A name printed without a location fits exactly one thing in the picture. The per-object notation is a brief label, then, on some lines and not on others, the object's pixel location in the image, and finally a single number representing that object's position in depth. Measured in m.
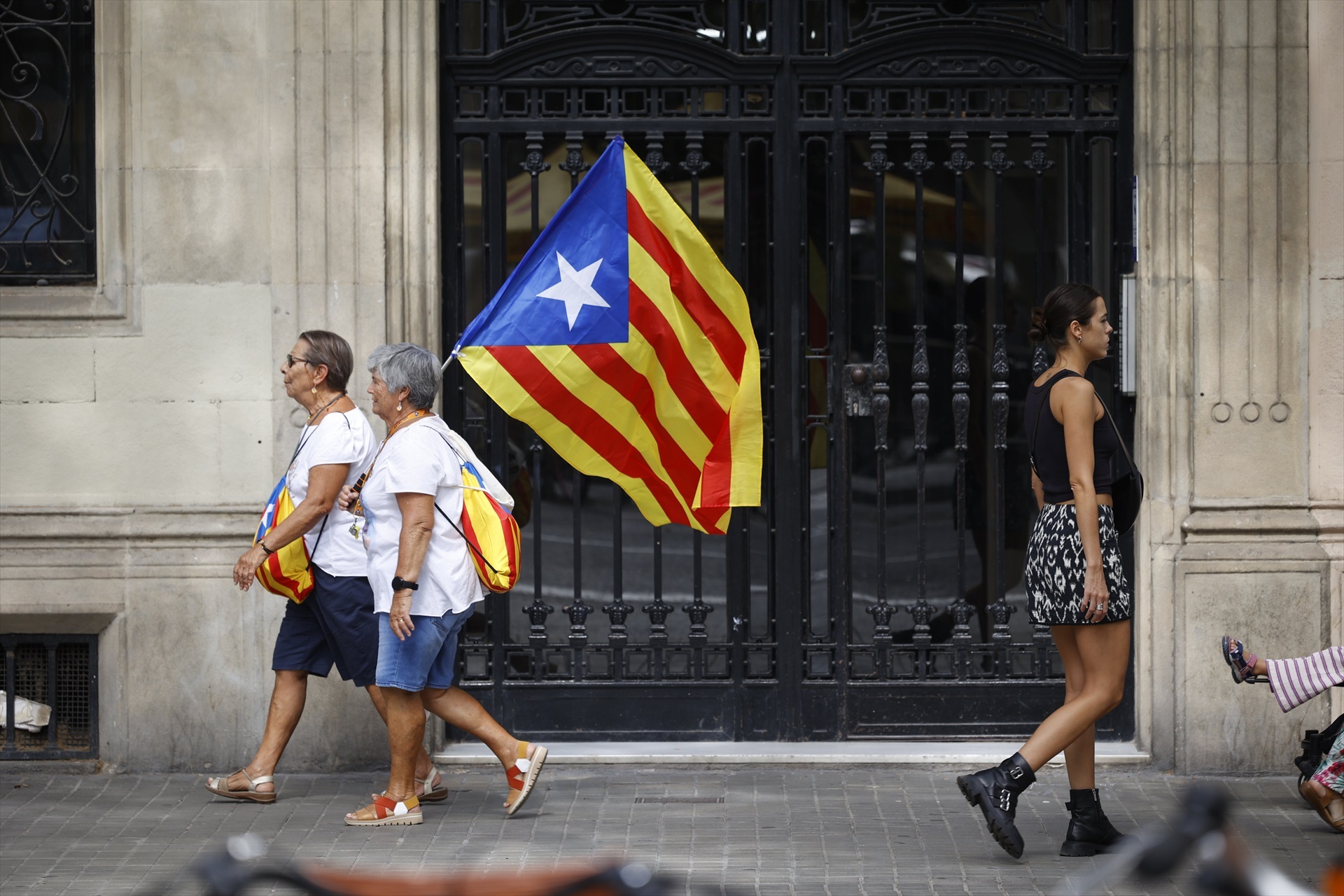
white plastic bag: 15.23
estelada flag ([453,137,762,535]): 13.39
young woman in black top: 11.81
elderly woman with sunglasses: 13.30
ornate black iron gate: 15.64
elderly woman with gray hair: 12.64
